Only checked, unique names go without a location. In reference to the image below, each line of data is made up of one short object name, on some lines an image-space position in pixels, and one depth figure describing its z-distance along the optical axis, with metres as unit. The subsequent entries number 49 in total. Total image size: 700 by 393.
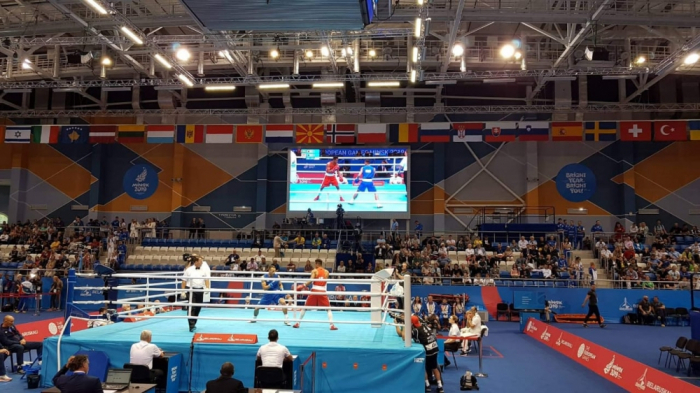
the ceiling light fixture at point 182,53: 19.97
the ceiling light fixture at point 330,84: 22.06
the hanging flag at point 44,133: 24.97
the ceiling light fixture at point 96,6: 15.32
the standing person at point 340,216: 26.51
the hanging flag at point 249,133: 24.06
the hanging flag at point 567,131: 23.53
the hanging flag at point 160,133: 25.61
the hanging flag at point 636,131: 23.00
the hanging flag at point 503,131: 23.56
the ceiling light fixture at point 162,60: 19.79
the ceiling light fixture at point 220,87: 23.36
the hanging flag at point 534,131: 23.75
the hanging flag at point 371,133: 24.06
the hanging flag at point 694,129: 22.83
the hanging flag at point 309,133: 25.05
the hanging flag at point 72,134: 25.08
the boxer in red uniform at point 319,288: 10.01
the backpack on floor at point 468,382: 9.92
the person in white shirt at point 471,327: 13.73
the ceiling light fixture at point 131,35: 17.30
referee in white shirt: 10.08
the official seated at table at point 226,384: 6.48
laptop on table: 7.03
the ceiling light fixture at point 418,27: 15.84
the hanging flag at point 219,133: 24.11
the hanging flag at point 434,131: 24.02
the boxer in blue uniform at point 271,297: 11.01
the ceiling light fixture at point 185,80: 21.72
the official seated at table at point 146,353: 7.74
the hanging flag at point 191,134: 25.00
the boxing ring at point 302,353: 8.22
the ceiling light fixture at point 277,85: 23.19
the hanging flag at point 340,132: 25.58
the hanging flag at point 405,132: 24.08
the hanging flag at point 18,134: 24.67
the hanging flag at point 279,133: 24.39
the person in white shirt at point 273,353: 7.63
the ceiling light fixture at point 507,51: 20.25
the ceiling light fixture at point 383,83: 22.38
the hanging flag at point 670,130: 22.73
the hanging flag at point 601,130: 24.42
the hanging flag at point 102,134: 25.95
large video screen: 27.45
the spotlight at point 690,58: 18.60
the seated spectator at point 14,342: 10.50
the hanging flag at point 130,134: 26.58
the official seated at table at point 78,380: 6.25
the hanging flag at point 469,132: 23.81
